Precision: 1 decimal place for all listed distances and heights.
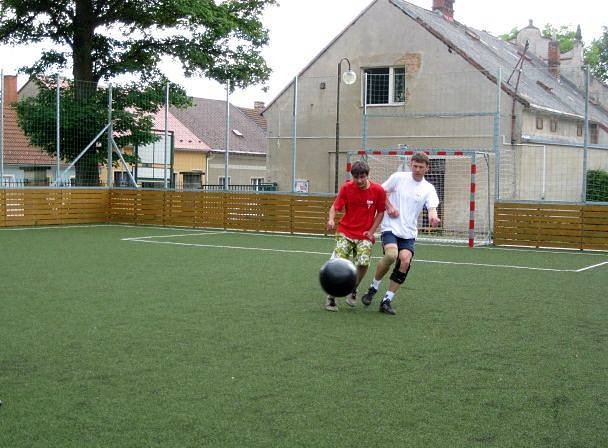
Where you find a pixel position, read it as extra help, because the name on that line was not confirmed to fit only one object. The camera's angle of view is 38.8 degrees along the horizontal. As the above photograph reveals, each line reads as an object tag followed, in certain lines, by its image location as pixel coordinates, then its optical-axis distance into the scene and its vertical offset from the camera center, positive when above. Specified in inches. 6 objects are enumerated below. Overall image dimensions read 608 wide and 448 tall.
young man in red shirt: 375.2 -10.5
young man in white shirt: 372.2 -7.9
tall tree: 1119.0 +208.1
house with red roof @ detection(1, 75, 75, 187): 908.0 +35.8
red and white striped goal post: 767.1 +40.8
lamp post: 917.9 +103.0
